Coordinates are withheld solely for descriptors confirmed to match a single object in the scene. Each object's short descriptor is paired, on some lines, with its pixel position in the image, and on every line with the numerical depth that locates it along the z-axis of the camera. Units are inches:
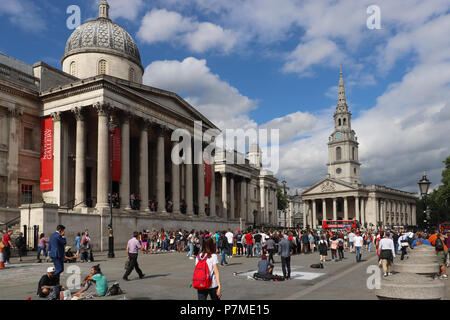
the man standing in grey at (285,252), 622.9
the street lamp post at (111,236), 905.3
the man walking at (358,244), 924.0
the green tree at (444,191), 2869.1
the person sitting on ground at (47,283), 432.2
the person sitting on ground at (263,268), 586.6
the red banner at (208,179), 1759.4
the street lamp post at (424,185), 818.8
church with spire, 4475.9
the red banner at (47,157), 1250.0
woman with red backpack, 281.9
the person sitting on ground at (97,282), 445.1
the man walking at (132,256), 567.2
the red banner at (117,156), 1225.4
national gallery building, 1180.5
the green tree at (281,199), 4341.0
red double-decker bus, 2630.7
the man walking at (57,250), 471.2
